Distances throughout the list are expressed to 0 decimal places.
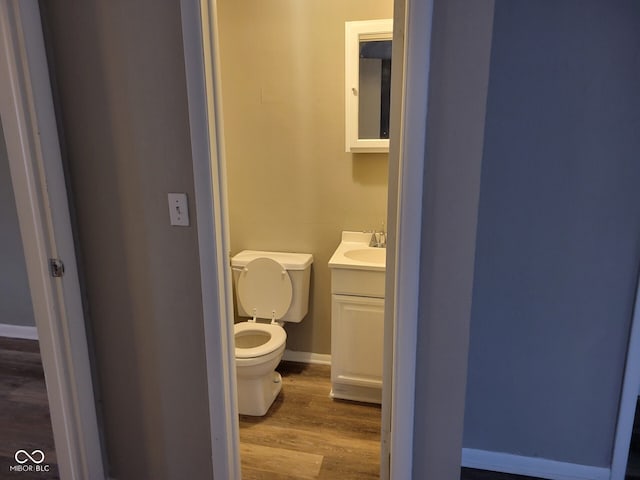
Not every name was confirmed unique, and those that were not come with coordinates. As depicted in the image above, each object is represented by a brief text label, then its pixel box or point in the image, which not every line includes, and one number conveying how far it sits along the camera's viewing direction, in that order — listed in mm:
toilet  2182
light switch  1319
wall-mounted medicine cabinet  2225
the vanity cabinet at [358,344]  2156
